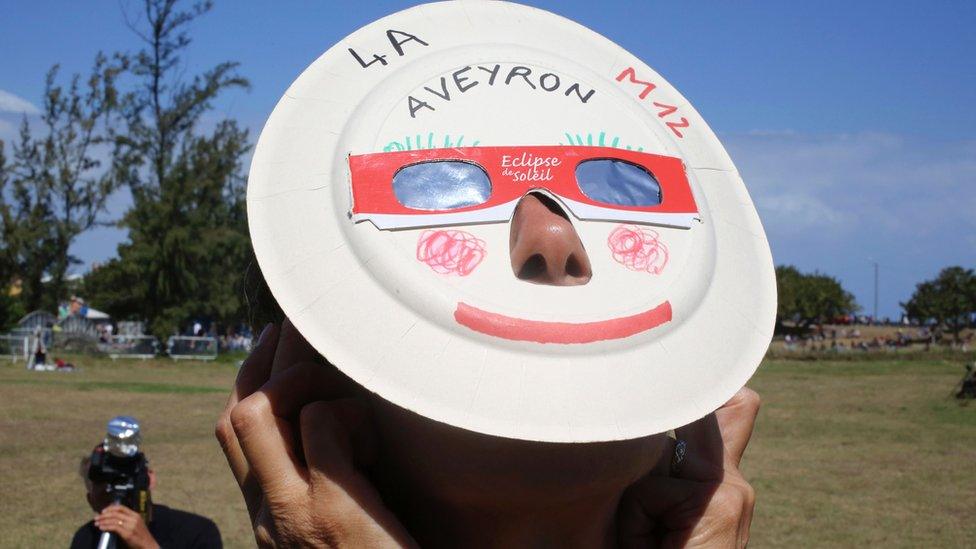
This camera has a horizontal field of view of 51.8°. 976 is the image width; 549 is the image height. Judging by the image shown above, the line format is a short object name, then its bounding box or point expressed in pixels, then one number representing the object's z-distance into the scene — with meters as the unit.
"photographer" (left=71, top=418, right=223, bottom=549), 4.96
